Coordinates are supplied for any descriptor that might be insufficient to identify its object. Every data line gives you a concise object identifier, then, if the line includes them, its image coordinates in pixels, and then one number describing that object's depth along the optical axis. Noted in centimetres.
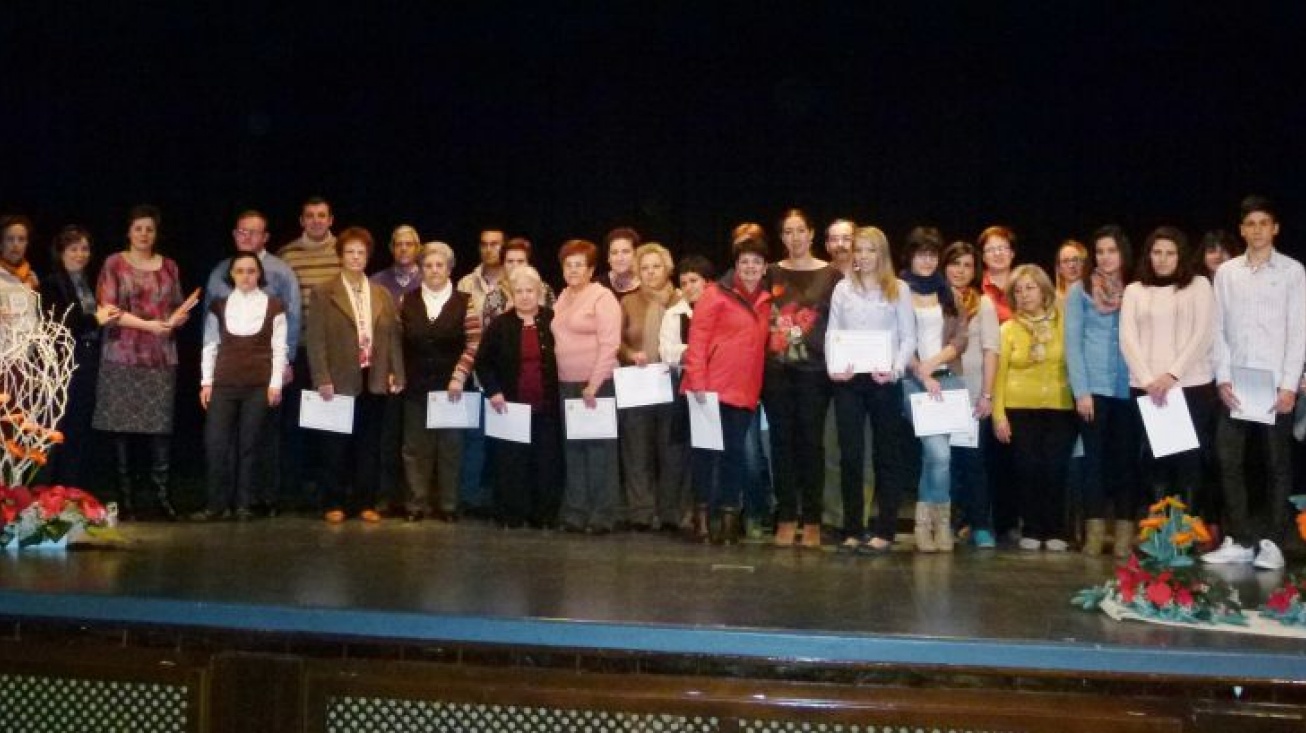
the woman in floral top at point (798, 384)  532
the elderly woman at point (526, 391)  580
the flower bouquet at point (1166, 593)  364
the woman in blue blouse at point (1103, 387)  532
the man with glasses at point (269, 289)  610
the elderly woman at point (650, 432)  578
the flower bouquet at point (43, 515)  481
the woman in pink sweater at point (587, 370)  573
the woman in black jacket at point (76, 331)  598
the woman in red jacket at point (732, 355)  535
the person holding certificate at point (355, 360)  600
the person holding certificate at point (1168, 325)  518
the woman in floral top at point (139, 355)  594
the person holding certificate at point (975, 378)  548
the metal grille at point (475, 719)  320
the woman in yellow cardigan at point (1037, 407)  545
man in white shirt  514
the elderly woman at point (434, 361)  596
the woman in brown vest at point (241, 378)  594
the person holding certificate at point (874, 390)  523
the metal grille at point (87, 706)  336
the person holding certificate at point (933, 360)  529
